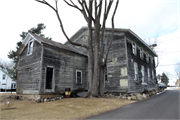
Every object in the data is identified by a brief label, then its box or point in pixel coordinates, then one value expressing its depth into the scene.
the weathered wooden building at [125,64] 12.66
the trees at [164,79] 53.97
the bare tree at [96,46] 10.69
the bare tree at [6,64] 44.36
